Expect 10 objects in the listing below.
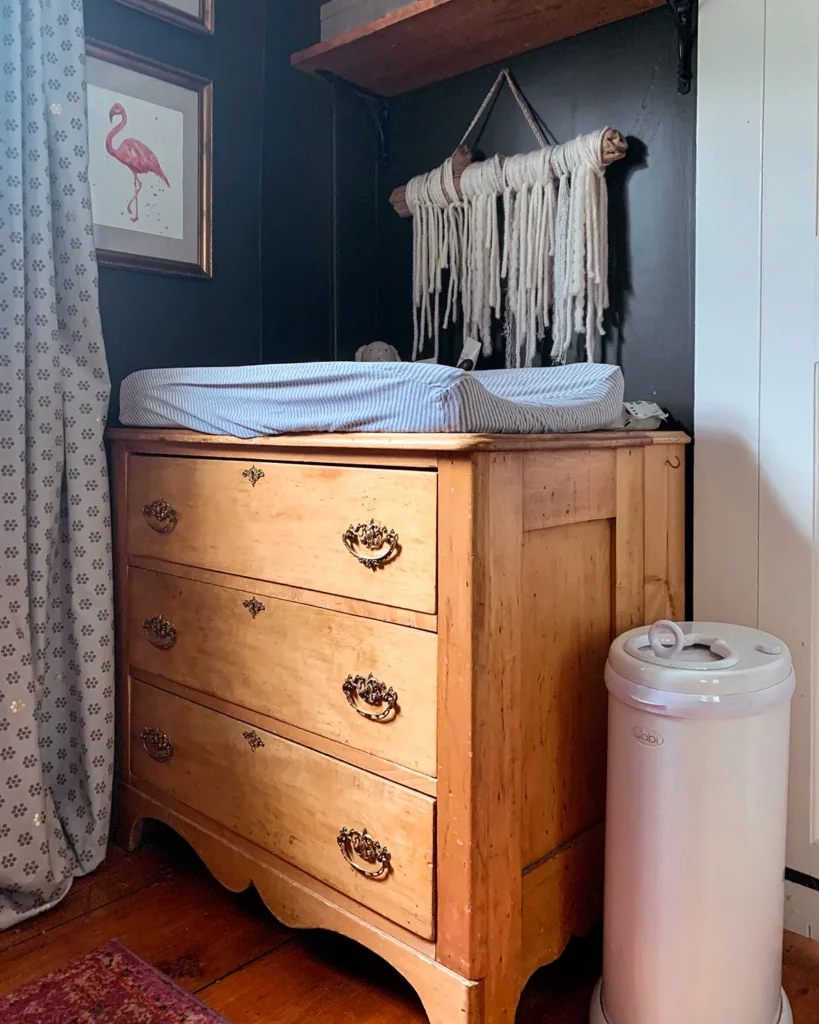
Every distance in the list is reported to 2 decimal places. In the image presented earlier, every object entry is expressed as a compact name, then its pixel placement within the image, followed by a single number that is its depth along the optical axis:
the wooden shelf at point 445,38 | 1.57
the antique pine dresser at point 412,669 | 1.09
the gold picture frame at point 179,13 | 1.76
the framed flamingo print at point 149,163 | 1.72
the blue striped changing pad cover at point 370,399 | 1.07
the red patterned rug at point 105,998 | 1.20
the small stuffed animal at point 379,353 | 1.92
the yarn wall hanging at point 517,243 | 1.57
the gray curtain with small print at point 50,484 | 1.48
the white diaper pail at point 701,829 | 1.05
